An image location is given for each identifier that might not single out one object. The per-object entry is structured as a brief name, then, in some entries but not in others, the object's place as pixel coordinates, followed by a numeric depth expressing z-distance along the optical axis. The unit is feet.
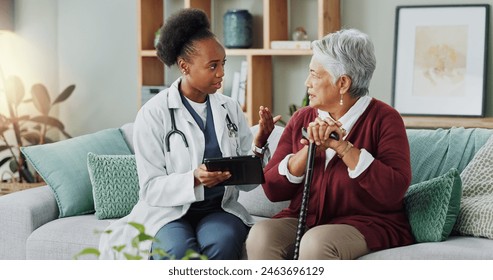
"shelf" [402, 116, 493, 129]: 22.24
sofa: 14.17
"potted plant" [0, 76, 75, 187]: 26.99
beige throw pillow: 14.53
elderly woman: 13.58
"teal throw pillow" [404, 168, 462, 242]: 14.36
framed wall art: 23.12
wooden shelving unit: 24.52
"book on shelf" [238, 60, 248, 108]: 26.27
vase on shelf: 25.84
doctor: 14.44
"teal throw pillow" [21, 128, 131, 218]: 17.53
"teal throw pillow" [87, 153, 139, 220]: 17.23
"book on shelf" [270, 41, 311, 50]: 24.46
